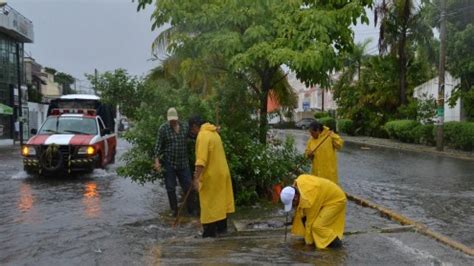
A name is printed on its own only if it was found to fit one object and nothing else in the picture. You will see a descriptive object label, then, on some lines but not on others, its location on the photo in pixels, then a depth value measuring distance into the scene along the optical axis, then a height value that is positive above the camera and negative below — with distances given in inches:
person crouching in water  272.5 -42.4
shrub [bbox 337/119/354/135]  1765.5 -32.1
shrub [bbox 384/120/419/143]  1321.4 -32.3
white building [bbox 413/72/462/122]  1264.8 +54.0
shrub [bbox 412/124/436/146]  1229.1 -39.9
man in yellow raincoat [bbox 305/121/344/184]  366.0 -22.1
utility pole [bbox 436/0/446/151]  1043.9 +57.3
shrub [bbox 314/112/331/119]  2362.7 +1.1
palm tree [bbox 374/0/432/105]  1350.9 +202.6
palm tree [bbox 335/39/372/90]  1953.7 +173.1
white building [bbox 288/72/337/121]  2867.6 +84.5
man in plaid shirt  358.3 -22.6
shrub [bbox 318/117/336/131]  1879.2 -18.7
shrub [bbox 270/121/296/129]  2582.4 -42.3
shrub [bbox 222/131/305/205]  379.2 -32.9
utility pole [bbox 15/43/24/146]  1533.0 +84.3
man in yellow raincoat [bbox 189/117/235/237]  295.9 -32.2
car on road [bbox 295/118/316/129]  2491.1 -32.7
